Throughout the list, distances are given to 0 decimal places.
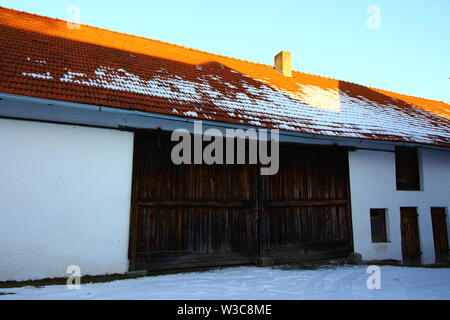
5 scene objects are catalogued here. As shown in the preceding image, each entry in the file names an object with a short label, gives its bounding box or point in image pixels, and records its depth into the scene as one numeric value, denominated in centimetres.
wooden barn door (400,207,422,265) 911
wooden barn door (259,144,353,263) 755
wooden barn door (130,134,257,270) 630
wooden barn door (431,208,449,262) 971
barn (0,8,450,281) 544
